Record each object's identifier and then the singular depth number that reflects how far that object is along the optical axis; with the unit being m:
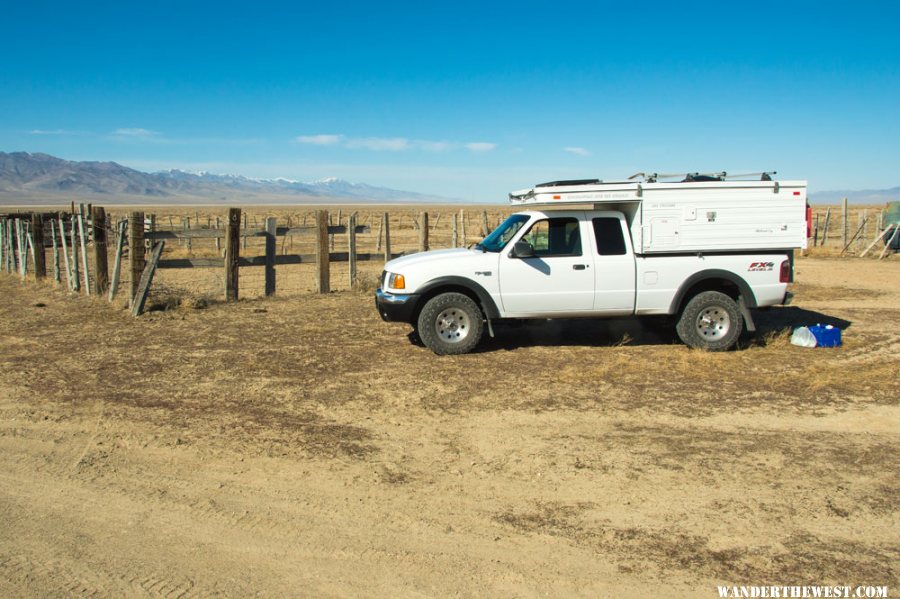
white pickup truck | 9.10
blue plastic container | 9.69
